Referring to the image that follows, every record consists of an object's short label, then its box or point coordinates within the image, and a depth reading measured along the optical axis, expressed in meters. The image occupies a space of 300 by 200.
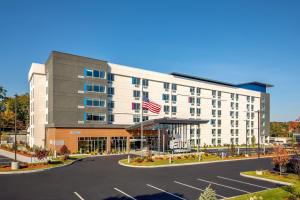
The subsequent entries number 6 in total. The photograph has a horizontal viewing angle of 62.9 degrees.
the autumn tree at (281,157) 27.14
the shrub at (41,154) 31.18
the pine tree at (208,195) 11.75
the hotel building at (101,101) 46.00
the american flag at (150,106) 37.66
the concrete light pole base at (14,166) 27.52
